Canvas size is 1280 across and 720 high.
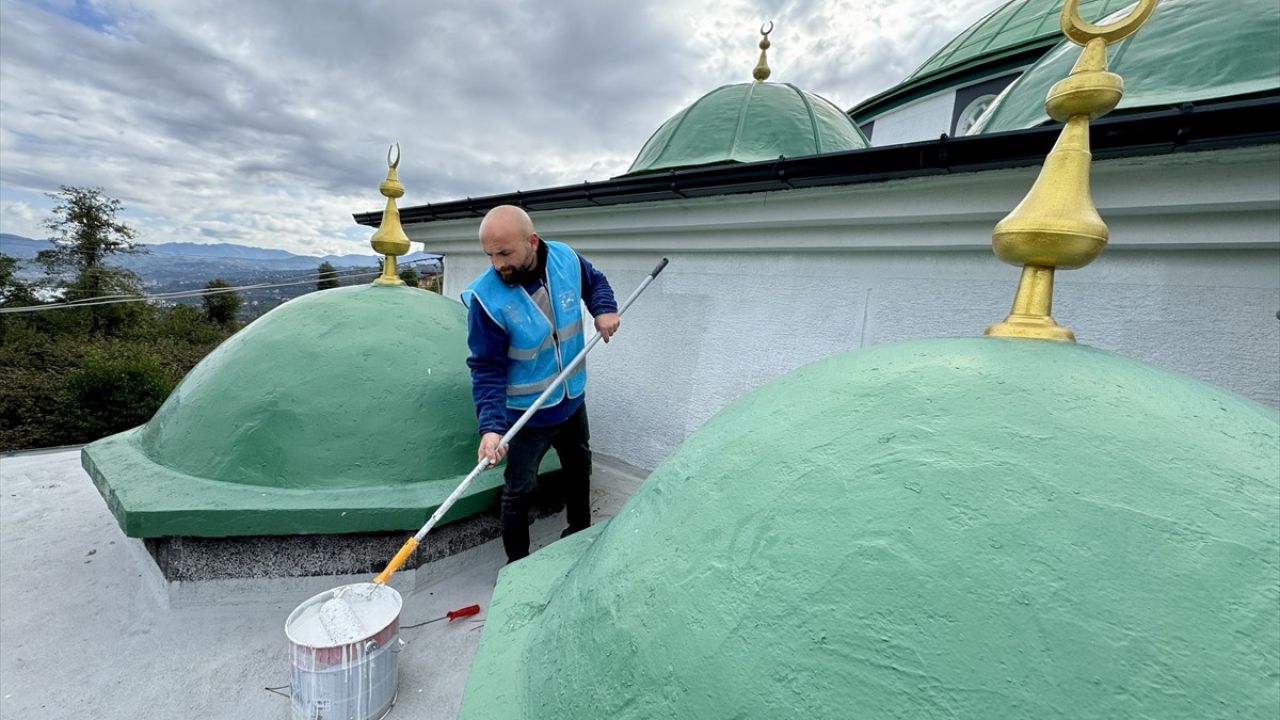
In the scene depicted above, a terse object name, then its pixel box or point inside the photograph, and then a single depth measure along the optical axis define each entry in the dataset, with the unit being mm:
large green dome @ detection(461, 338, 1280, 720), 798
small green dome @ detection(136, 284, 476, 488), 2828
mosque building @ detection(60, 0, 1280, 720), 851
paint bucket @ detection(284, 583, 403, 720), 1917
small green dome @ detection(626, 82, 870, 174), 5770
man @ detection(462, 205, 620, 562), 2732
